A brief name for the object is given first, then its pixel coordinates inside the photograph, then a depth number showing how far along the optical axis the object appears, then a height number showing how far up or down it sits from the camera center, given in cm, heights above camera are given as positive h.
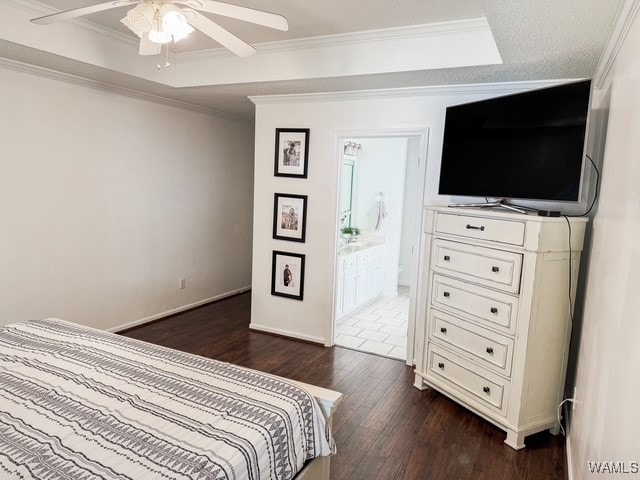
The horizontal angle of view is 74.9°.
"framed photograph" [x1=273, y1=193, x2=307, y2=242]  409 -30
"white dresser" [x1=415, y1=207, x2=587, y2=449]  245 -72
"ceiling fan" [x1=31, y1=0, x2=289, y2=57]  178 +73
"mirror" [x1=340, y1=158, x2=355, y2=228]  619 -5
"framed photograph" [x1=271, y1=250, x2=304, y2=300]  417 -89
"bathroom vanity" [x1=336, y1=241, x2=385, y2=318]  477 -105
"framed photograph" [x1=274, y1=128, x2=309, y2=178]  400 +33
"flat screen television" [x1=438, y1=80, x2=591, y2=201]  246 +34
